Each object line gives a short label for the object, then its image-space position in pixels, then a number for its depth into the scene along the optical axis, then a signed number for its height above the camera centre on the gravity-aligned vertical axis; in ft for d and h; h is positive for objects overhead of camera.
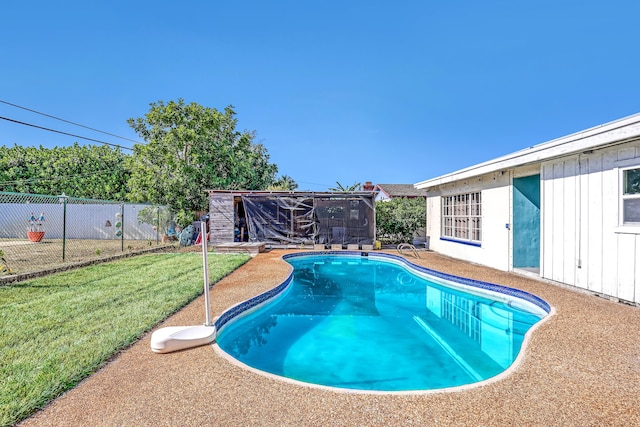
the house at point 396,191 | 104.67 +9.03
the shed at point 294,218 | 42.29 -0.25
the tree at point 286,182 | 104.36 +12.37
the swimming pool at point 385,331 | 12.36 -6.04
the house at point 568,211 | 15.99 +0.51
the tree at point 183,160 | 47.98 +8.96
